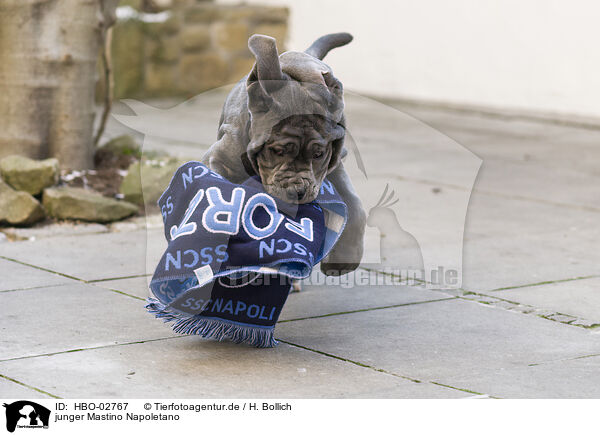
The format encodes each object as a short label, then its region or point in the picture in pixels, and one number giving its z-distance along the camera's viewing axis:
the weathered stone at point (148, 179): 6.46
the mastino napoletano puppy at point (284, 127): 4.19
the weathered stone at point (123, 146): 8.34
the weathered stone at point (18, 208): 6.61
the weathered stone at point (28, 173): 6.80
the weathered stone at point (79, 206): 6.77
